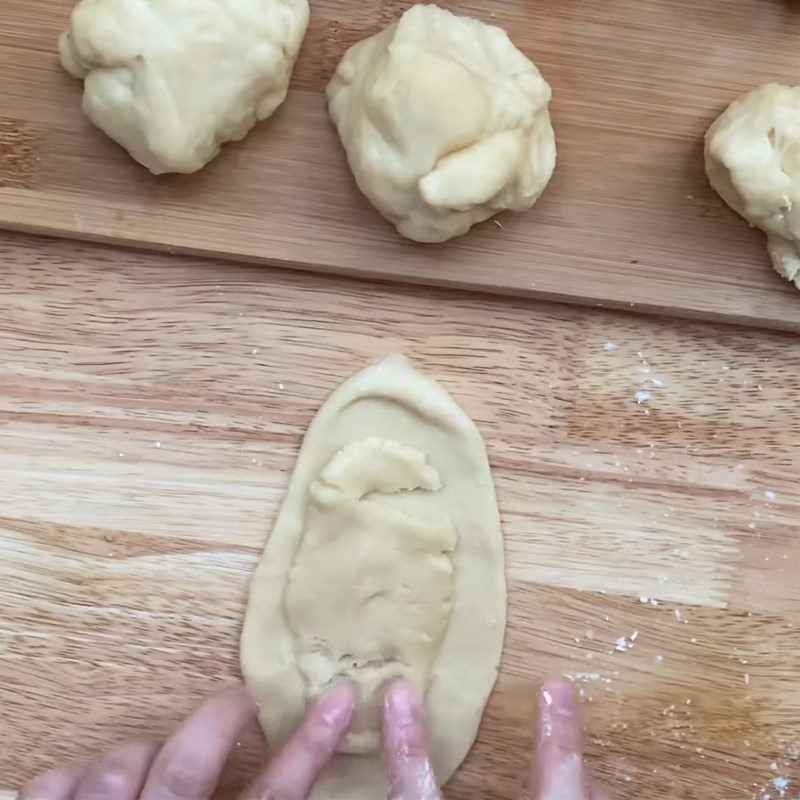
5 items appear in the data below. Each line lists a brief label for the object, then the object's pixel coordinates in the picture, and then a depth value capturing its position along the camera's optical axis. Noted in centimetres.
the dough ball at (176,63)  29
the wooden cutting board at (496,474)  33
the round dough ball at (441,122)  29
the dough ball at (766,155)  30
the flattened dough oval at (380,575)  32
